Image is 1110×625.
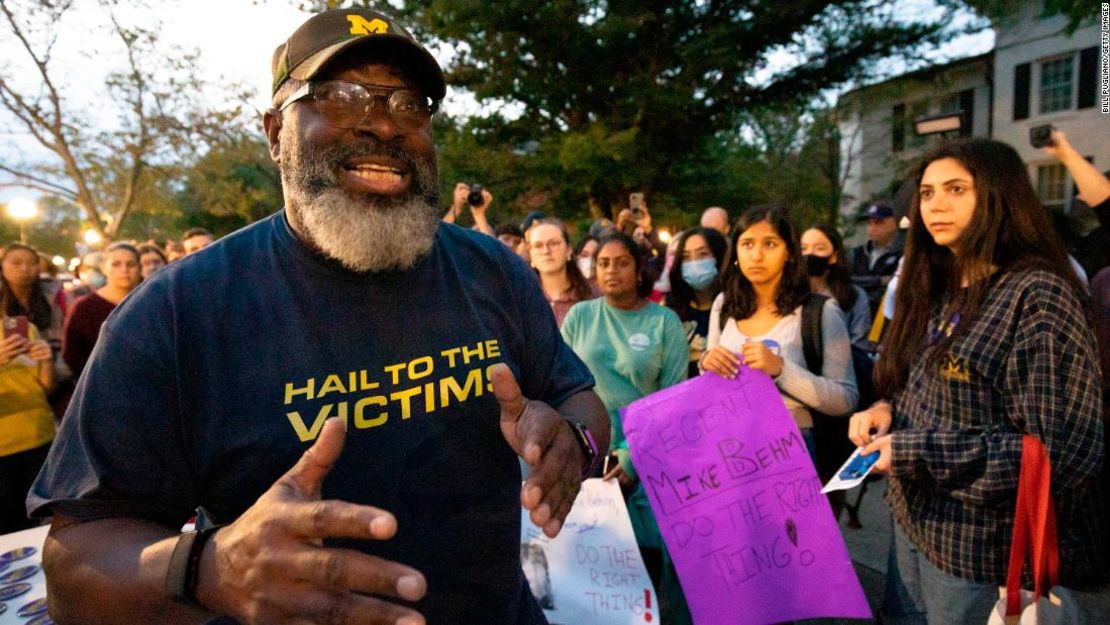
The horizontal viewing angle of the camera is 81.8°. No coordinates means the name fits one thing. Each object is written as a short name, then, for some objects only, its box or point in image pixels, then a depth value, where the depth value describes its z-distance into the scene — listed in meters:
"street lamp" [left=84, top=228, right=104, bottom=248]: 17.10
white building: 19.22
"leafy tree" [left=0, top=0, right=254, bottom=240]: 14.42
